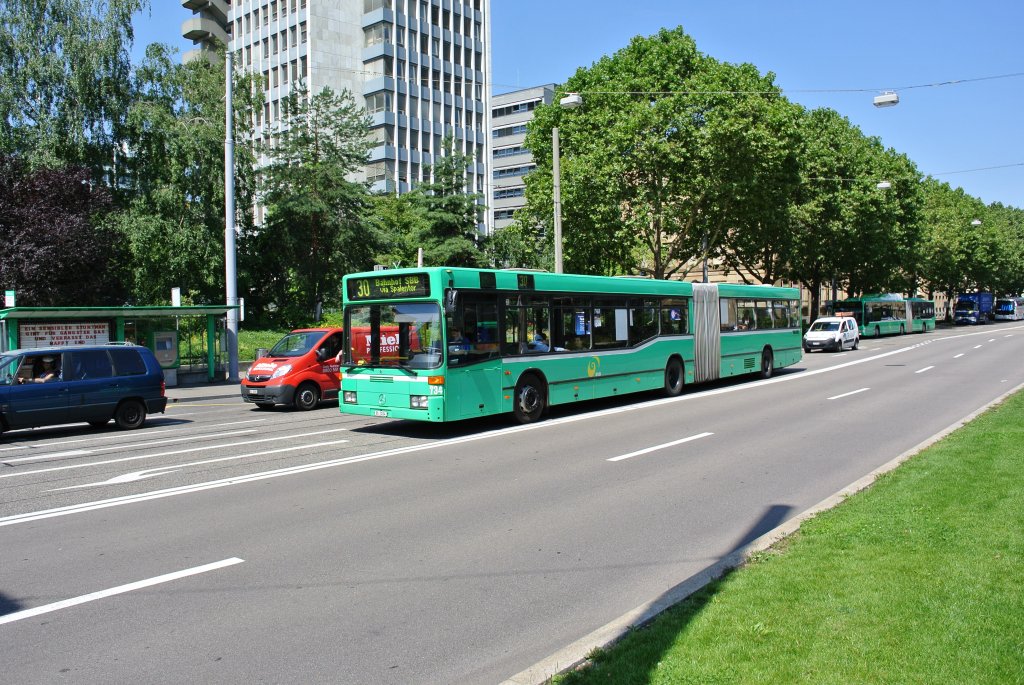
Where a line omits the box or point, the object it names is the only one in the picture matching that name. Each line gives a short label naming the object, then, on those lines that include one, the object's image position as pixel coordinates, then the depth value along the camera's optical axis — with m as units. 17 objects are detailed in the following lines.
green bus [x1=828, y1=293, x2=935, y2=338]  55.81
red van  18.67
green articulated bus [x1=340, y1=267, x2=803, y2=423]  13.55
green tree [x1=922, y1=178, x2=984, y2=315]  71.75
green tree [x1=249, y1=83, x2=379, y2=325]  38.66
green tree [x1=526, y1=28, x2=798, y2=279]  35.91
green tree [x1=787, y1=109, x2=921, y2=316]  51.09
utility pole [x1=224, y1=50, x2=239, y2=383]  26.00
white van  40.50
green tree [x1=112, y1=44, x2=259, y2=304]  34.12
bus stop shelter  21.45
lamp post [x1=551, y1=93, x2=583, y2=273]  25.66
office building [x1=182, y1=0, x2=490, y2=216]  71.75
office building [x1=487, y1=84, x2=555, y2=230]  100.06
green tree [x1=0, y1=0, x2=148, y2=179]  33.56
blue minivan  14.50
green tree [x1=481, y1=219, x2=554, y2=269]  40.53
